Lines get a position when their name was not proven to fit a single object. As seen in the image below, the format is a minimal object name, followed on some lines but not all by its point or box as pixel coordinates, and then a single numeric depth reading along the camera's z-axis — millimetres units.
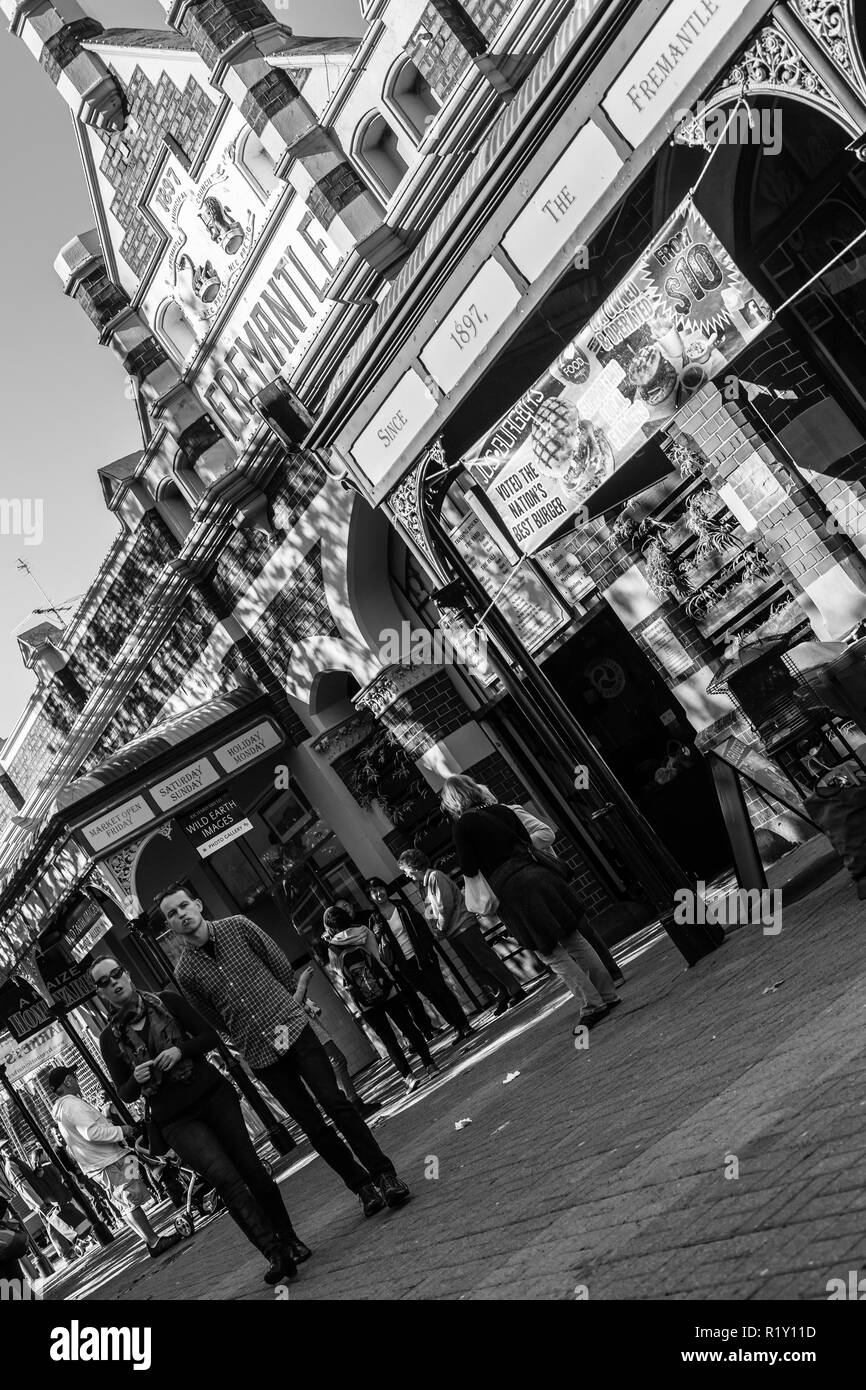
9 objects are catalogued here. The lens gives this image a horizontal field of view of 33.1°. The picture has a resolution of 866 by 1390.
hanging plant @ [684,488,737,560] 11859
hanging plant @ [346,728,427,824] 18000
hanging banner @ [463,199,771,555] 8688
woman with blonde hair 8727
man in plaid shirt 7164
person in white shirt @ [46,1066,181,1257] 12578
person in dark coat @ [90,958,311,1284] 6941
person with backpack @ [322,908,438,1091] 11672
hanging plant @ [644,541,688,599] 12688
